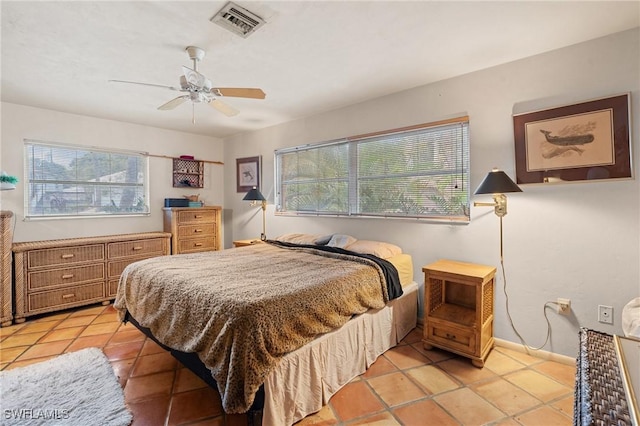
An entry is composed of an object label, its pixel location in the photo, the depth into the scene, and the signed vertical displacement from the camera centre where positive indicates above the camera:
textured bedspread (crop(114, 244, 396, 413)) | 1.46 -0.54
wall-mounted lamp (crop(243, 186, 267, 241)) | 4.02 +0.27
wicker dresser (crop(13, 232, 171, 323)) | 3.14 -0.57
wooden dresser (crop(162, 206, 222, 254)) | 4.29 -0.14
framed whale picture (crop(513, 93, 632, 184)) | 1.98 +0.51
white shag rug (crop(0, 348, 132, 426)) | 1.71 -1.14
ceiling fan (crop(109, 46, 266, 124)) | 2.12 +0.98
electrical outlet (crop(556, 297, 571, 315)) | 2.21 -0.71
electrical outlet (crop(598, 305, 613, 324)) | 2.06 -0.73
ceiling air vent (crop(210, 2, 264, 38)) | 1.75 +1.24
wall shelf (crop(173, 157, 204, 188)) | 4.68 +0.74
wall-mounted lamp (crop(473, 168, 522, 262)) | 2.13 +0.21
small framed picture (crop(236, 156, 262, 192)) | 4.62 +0.72
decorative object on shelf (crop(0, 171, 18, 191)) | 3.03 +0.42
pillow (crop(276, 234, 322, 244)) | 3.46 -0.27
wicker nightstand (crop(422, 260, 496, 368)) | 2.21 -0.84
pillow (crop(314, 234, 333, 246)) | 3.32 -0.28
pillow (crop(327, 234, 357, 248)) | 3.13 -0.28
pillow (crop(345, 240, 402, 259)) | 2.78 -0.33
